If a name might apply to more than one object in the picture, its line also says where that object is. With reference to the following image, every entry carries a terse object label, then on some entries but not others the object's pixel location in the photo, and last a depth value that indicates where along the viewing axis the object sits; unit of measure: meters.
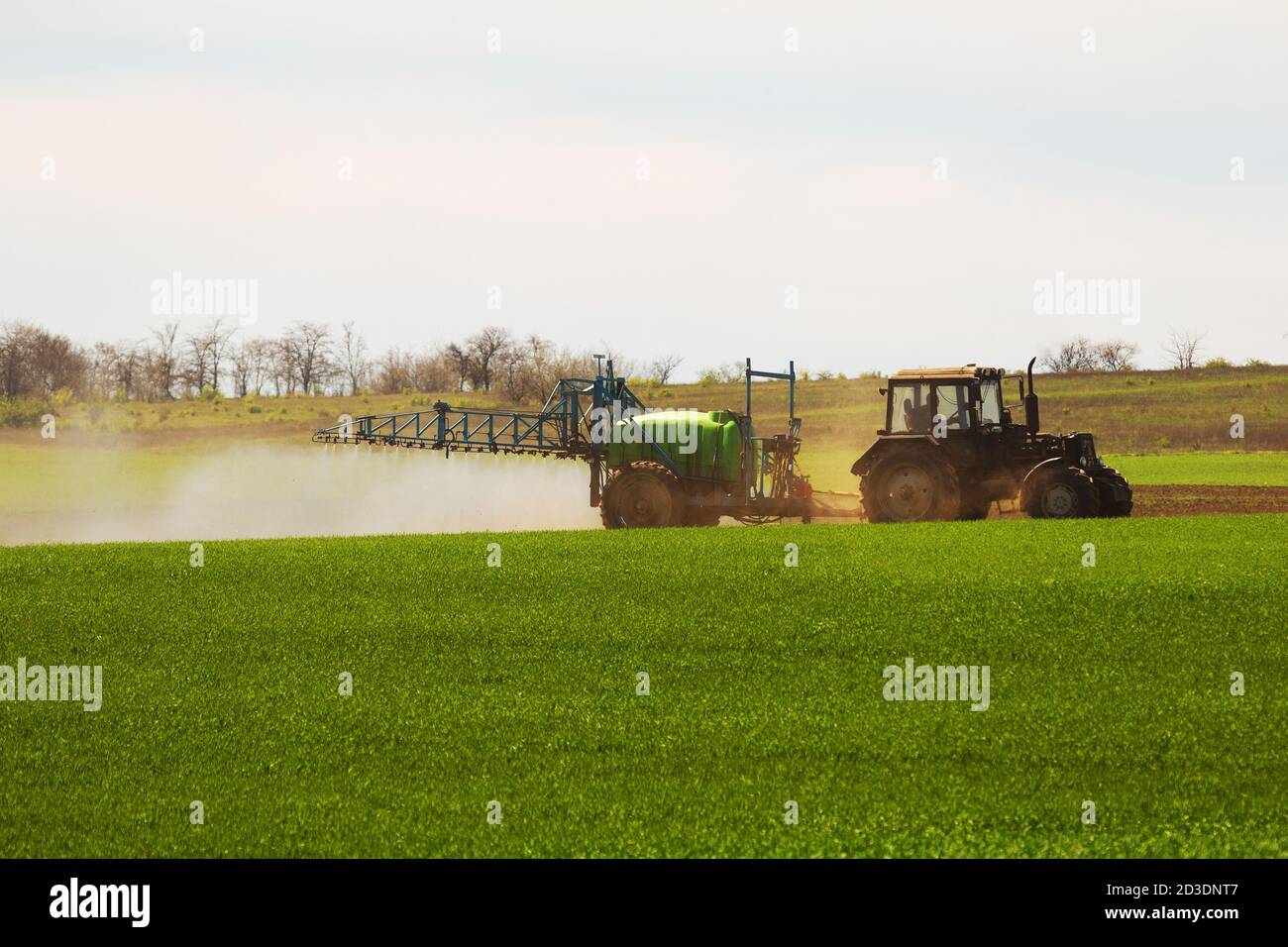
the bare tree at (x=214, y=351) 106.62
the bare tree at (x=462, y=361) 95.31
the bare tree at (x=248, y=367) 111.81
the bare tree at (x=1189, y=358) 95.86
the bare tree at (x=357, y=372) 112.12
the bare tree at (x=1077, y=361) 110.31
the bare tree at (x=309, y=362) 112.44
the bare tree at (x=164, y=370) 103.31
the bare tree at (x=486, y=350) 93.81
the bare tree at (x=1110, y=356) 110.81
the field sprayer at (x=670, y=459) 26.30
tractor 25.12
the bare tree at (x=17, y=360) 90.36
